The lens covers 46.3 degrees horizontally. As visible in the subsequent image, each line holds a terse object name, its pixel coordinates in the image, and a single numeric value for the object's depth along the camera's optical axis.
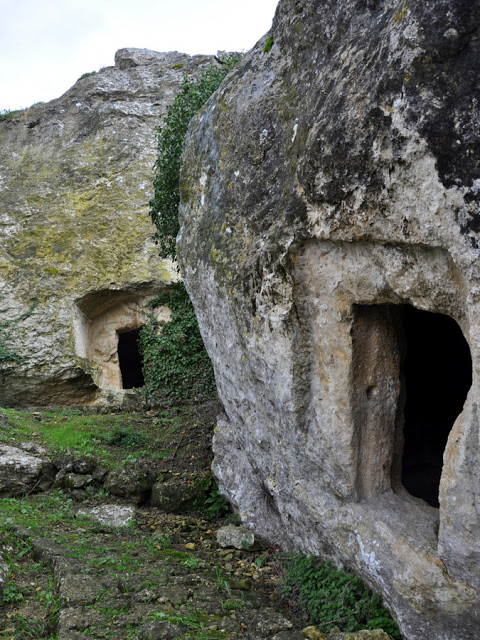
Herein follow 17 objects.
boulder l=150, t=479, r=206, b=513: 6.81
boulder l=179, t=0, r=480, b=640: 3.39
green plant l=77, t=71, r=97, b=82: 15.81
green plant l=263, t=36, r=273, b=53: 5.76
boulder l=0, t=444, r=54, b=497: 6.73
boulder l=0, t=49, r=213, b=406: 12.05
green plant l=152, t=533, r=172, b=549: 5.92
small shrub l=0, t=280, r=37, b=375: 11.74
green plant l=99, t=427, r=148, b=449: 8.45
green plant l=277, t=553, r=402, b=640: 4.40
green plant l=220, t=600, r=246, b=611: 4.66
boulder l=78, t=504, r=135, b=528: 6.33
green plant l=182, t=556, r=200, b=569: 5.41
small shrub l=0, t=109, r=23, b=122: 14.85
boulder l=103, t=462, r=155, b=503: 6.90
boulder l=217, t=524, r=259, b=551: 5.99
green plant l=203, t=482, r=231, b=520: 6.79
